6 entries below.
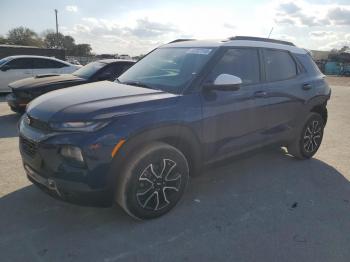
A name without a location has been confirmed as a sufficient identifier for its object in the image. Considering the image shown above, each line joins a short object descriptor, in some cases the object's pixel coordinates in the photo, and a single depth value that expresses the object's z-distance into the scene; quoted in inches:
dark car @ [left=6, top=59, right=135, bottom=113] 294.0
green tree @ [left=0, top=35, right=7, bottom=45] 2063.2
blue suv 115.3
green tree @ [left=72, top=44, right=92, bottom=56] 2354.8
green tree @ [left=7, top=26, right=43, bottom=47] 2209.6
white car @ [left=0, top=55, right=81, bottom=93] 454.6
